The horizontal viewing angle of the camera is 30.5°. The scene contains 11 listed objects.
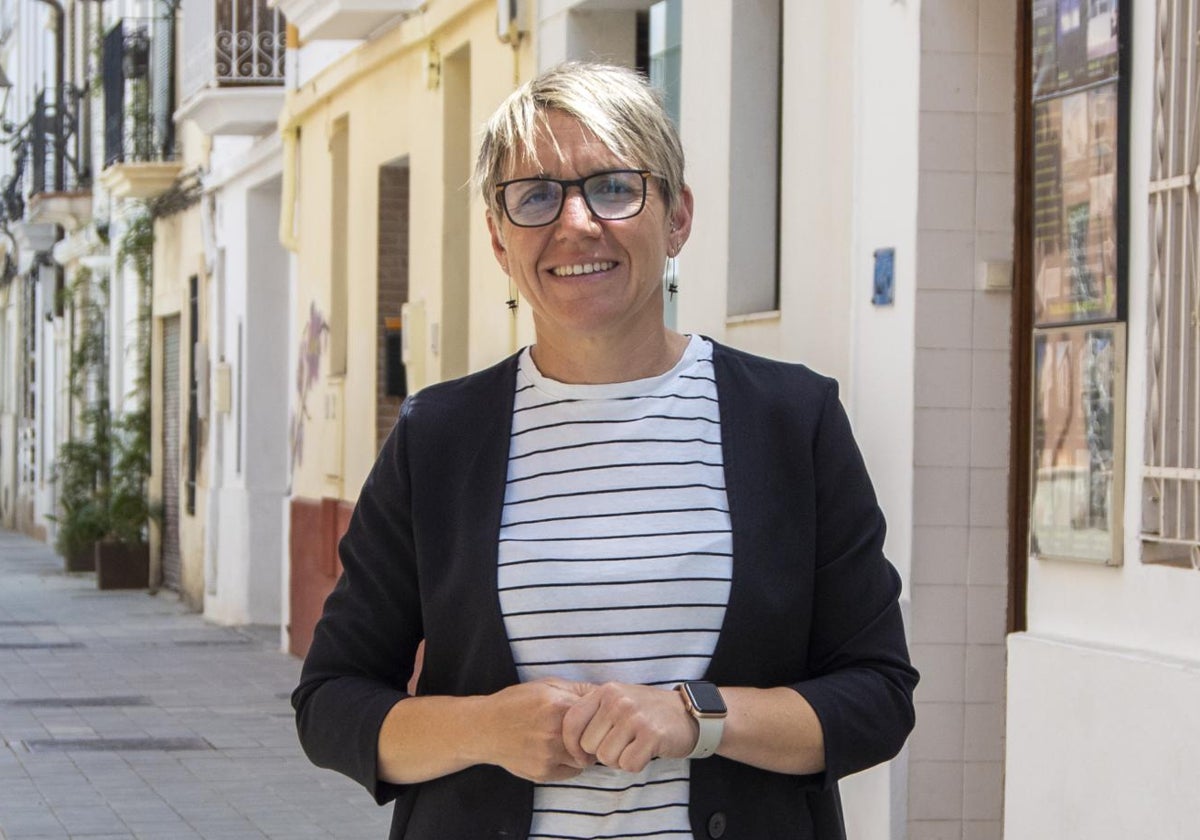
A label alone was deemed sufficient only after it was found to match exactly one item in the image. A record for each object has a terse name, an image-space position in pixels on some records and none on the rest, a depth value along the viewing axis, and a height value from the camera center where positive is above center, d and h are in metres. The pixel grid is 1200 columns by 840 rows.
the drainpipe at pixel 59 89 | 30.44 +4.01
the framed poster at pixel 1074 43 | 6.12 +0.98
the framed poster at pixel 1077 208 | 6.12 +0.51
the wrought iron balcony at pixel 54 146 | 29.68 +3.24
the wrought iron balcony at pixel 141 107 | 22.08 +2.79
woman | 2.50 -0.21
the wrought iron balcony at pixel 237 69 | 17.53 +2.52
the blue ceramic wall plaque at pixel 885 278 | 7.11 +0.34
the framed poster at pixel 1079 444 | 6.08 -0.17
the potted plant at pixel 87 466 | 23.41 -1.01
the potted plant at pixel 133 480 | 22.36 -1.11
